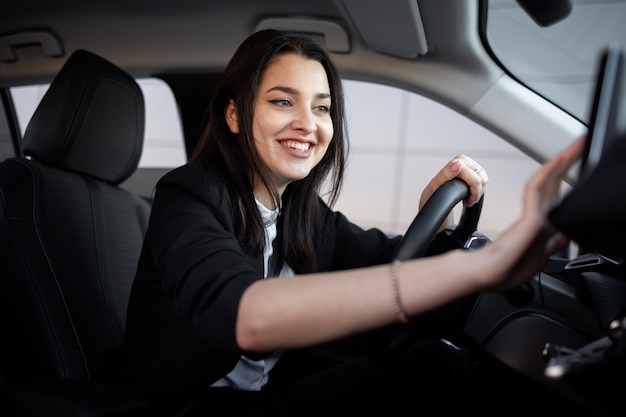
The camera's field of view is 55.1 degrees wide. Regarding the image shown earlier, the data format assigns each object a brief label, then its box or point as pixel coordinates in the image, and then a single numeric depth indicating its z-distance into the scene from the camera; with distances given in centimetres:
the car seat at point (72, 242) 111
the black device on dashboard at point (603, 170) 52
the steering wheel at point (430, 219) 88
